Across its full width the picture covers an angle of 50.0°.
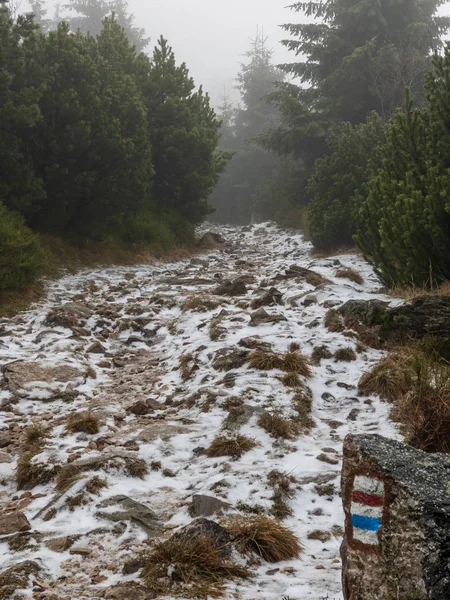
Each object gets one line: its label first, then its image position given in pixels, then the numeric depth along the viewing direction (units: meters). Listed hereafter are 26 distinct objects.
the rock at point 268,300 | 8.43
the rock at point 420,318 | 6.01
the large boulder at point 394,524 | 1.63
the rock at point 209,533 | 2.87
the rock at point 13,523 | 3.22
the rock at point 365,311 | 6.66
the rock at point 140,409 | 5.24
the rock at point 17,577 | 2.53
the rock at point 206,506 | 3.36
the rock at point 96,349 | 7.16
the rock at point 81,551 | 2.96
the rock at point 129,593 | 2.49
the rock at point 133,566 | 2.74
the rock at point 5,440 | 4.55
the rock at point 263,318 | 7.44
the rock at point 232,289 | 9.70
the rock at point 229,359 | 6.00
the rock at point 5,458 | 4.24
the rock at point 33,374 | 5.77
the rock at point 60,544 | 3.00
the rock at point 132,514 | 3.25
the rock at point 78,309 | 8.46
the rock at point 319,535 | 3.09
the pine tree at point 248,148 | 33.66
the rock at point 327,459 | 4.04
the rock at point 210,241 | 18.02
